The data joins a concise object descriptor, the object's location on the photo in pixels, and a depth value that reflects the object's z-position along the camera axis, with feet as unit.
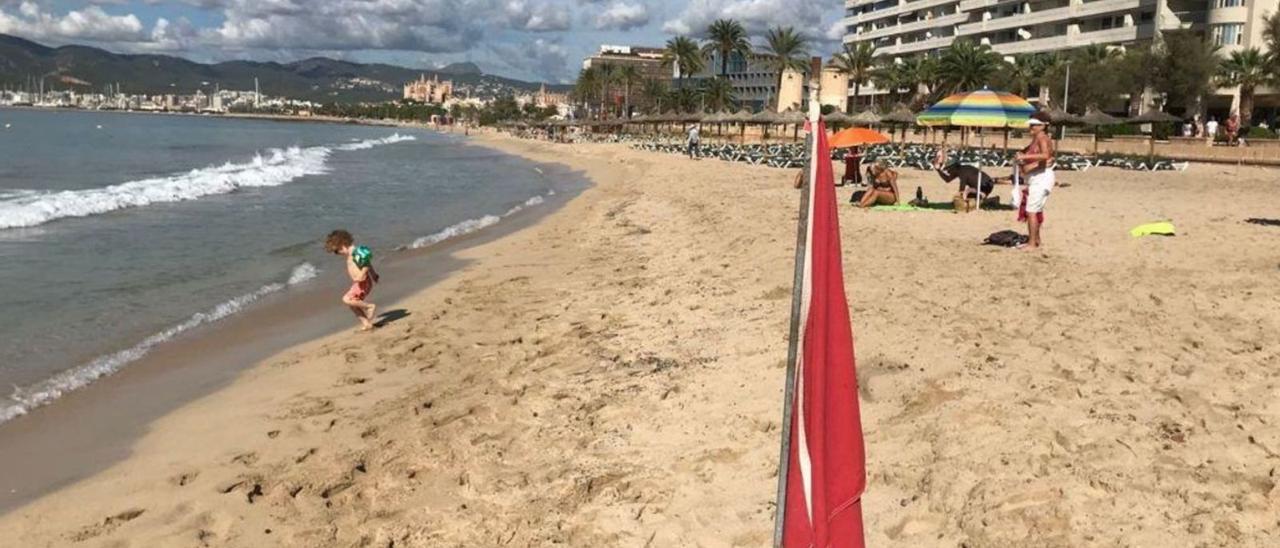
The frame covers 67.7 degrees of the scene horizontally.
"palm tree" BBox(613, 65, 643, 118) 387.94
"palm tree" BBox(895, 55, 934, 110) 228.98
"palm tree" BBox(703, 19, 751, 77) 276.00
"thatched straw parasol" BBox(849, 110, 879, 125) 131.44
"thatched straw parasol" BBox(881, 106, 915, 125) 121.90
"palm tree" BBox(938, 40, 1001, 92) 211.82
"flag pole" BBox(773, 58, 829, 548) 7.45
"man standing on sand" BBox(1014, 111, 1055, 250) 33.55
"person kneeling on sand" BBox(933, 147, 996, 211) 48.73
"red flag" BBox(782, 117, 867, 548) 7.48
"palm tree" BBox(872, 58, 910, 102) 253.85
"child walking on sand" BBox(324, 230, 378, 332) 28.14
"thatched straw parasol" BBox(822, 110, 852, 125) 146.51
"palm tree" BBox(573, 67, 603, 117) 409.28
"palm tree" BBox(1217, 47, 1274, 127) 168.45
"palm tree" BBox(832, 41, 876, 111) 262.26
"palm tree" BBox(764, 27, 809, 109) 265.34
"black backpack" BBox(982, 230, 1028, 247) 34.63
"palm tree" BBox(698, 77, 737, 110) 299.58
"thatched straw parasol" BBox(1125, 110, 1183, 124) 114.73
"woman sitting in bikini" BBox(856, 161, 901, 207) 50.34
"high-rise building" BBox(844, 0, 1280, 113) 185.68
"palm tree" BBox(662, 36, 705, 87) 313.53
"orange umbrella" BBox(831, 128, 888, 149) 56.29
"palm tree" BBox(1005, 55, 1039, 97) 216.54
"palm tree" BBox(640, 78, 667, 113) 405.18
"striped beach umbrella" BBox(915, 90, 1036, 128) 46.83
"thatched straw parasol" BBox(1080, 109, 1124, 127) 110.52
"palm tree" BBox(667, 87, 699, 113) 335.06
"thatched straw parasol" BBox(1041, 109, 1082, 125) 105.91
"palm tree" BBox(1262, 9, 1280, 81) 164.96
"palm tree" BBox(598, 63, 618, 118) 390.15
